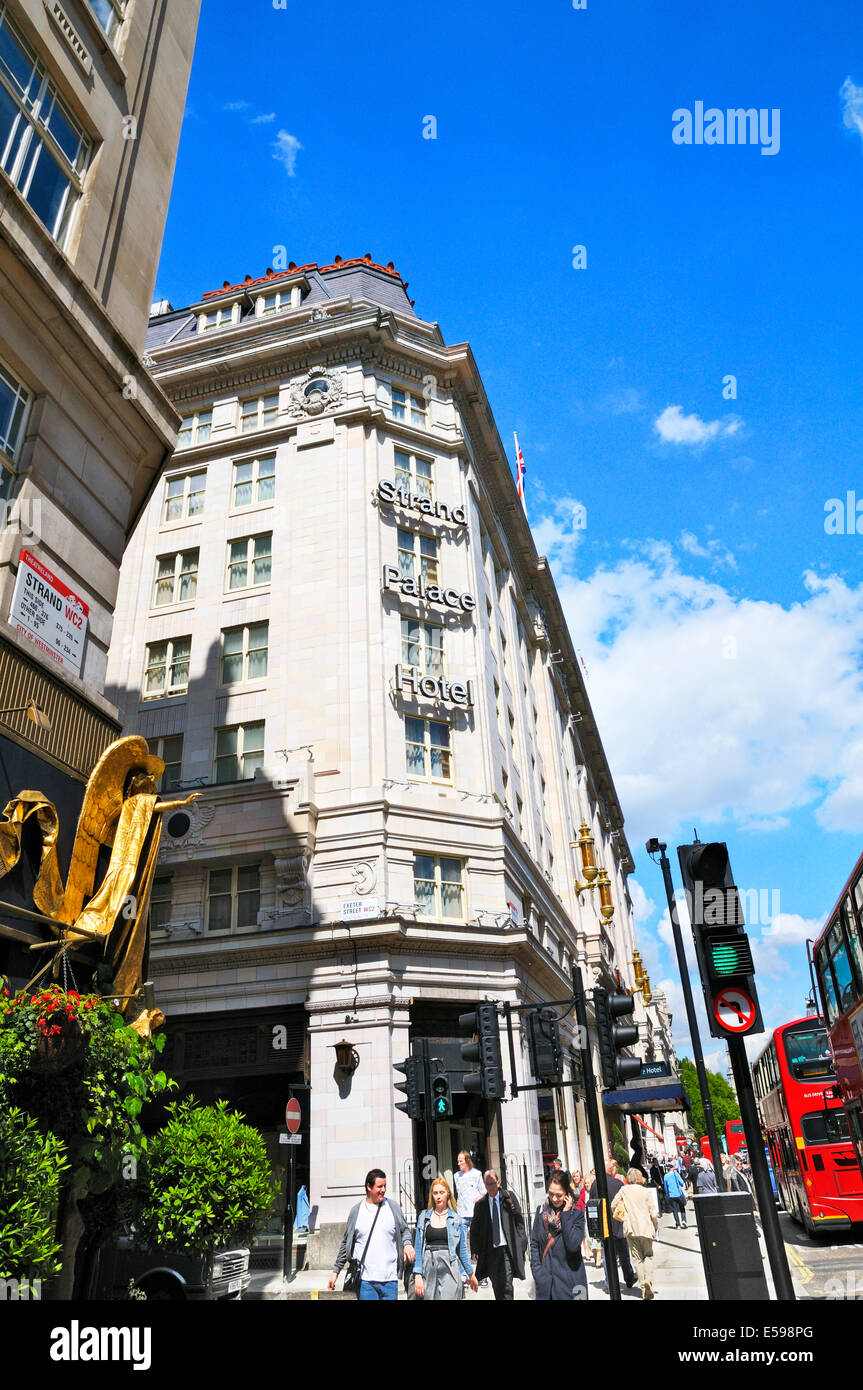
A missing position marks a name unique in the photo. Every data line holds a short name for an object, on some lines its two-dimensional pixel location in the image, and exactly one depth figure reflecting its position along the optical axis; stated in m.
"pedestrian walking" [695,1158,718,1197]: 23.00
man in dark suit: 10.39
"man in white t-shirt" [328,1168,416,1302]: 8.75
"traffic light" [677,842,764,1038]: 6.54
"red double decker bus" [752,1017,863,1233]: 19.77
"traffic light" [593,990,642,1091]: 12.19
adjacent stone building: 11.55
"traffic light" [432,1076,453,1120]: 14.52
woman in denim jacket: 8.61
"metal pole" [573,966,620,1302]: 9.97
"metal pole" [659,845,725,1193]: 21.28
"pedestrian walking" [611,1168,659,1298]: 13.50
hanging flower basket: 8.42
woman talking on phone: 8.27
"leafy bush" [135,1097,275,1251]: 10.45
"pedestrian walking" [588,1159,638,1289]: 14.23
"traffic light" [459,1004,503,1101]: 12.95
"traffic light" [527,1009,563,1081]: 14.80
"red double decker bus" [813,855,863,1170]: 14.97
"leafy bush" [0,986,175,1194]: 8.27
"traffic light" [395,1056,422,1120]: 14.51
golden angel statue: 10.78
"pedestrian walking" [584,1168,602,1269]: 18.94
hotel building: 23.09
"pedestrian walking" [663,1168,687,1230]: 28.09
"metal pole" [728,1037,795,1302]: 5.83
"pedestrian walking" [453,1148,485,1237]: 14.68
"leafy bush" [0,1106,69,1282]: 6.60
